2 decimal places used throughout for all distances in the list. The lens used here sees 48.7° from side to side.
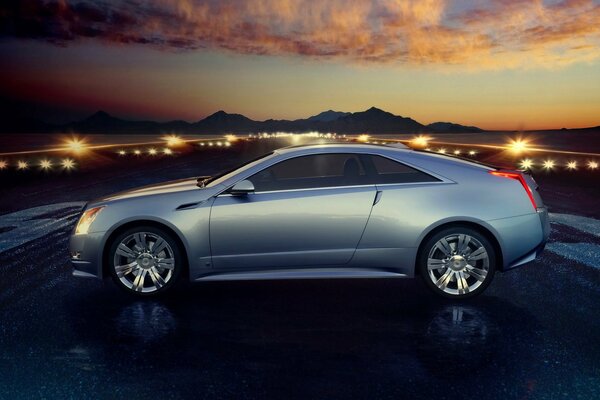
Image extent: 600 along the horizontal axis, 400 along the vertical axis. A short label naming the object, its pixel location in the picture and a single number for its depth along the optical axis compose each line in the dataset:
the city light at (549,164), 29.20
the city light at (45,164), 29.83
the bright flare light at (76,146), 49.57
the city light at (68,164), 30.97
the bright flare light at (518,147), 43.44
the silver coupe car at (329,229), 6.18
